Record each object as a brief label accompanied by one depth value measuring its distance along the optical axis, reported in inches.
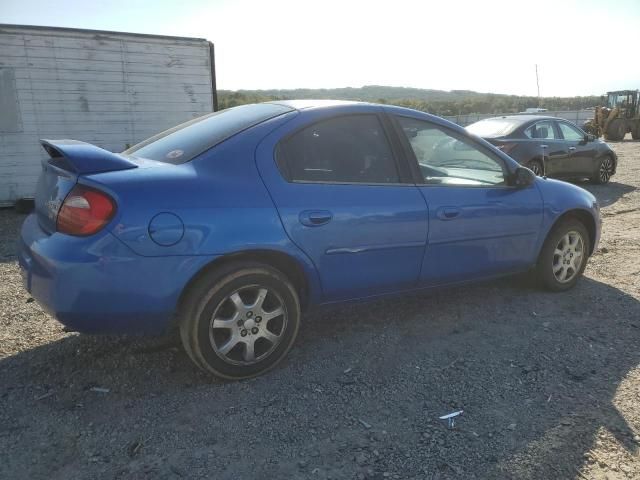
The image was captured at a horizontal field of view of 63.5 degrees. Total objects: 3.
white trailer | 329.4
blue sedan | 101.8
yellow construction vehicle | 1086.4
